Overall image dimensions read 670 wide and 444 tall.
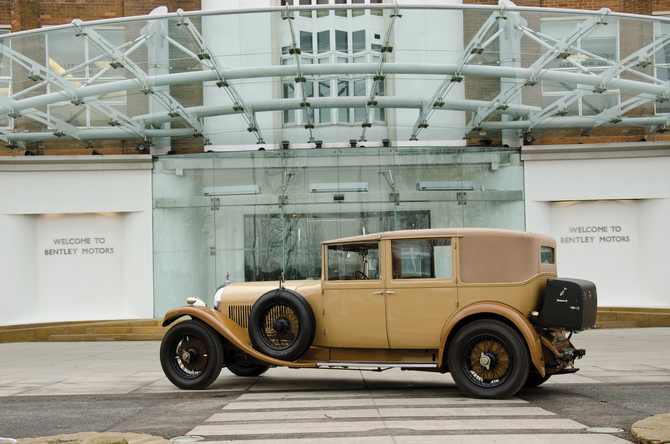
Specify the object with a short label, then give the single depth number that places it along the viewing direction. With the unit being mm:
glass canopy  14305
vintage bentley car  6355
